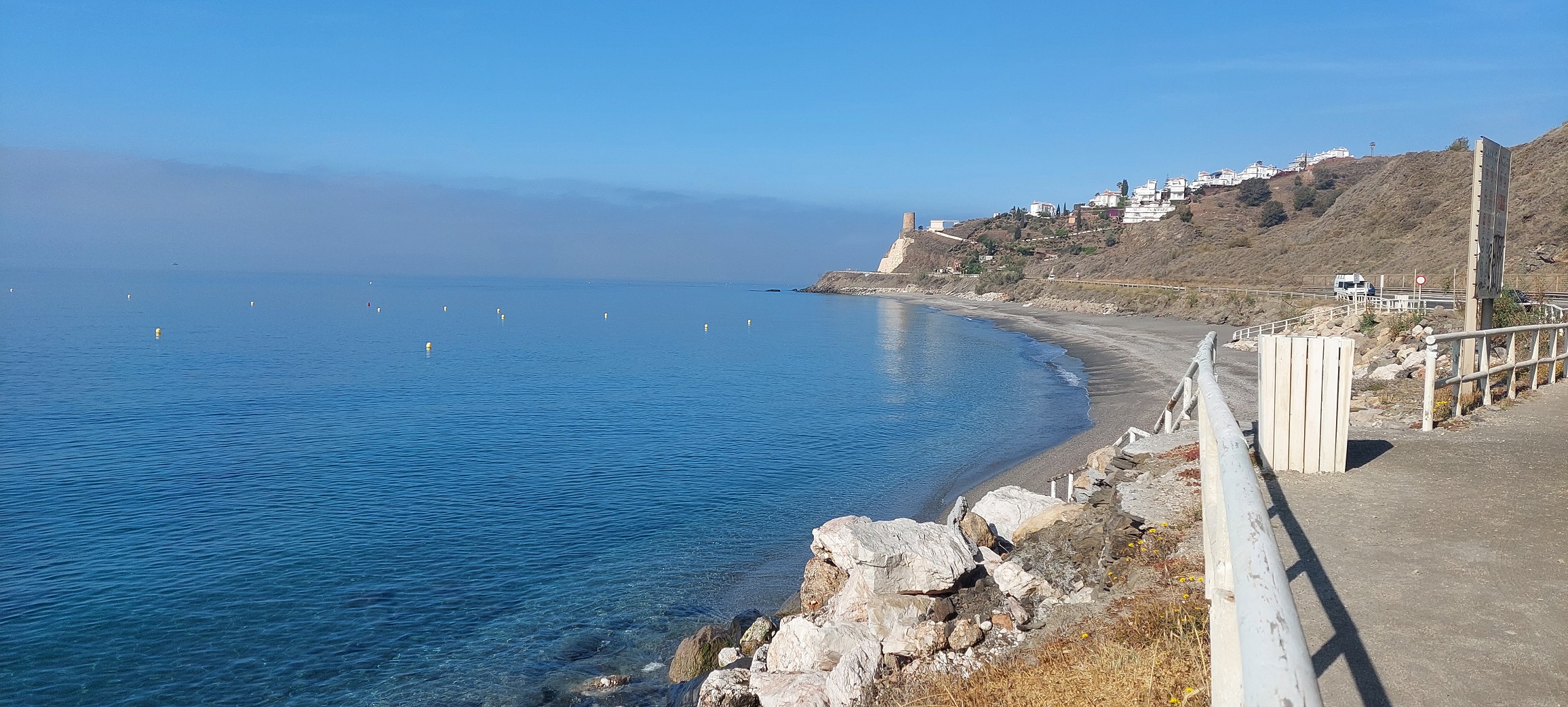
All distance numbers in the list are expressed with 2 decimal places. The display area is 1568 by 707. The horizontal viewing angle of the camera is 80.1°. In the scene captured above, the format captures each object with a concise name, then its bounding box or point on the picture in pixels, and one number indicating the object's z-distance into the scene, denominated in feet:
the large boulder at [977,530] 32.12
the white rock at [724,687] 25.54
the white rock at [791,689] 22.99
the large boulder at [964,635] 22.07
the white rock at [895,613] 24.93
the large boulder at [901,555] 25.99
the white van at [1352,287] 153.18
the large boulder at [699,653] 32.24
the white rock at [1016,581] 24.54
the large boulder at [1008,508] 34.91
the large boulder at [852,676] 22.32
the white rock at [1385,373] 52.34
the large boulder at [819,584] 29.89
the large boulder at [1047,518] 30.82
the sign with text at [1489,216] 34.44
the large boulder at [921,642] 22.85
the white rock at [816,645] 24.44
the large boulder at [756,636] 31.48
